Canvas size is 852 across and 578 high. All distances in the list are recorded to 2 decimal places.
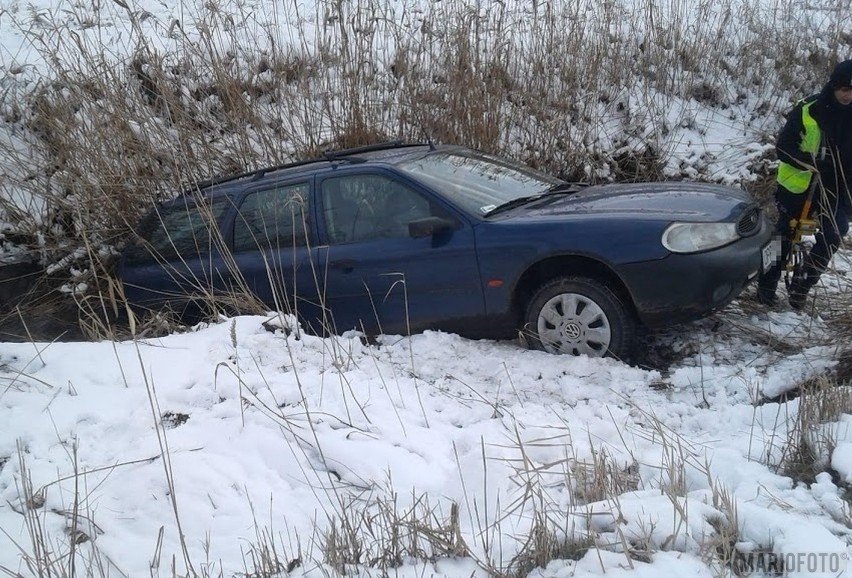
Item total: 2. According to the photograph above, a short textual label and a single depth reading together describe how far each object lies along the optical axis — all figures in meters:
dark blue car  4.76
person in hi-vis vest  5.36
